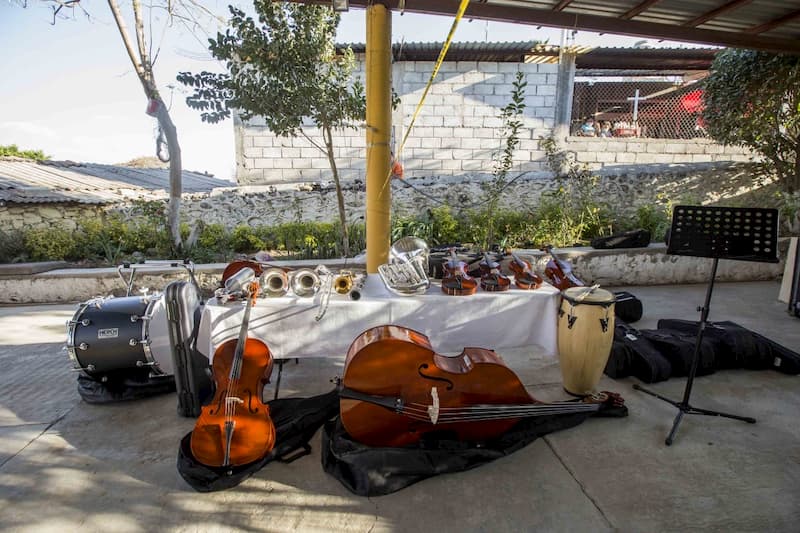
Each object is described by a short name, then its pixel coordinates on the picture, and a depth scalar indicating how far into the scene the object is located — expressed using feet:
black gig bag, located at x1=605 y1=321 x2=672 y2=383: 9.18
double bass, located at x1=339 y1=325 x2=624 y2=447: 6.42
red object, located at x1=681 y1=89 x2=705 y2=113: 24.88
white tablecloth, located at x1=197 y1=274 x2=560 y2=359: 7.44
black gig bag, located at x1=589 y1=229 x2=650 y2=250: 16.67
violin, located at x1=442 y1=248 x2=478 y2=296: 7.86
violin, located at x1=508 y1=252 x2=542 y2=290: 8.41
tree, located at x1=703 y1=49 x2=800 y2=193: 18.24
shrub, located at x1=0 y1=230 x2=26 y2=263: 16.46
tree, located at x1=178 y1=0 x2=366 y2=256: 12.88
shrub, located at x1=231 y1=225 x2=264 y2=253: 18.17
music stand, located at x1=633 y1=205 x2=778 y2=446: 7.15
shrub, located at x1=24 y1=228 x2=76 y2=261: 16.79
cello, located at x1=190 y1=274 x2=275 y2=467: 6.07
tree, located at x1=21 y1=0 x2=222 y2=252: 15.89
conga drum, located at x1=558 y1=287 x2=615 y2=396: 7.73
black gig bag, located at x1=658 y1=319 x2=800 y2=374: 9.62
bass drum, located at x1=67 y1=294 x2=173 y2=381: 7.84
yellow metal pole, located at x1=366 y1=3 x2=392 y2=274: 11.16
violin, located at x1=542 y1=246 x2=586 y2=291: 9.37
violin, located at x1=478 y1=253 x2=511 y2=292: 8.16
